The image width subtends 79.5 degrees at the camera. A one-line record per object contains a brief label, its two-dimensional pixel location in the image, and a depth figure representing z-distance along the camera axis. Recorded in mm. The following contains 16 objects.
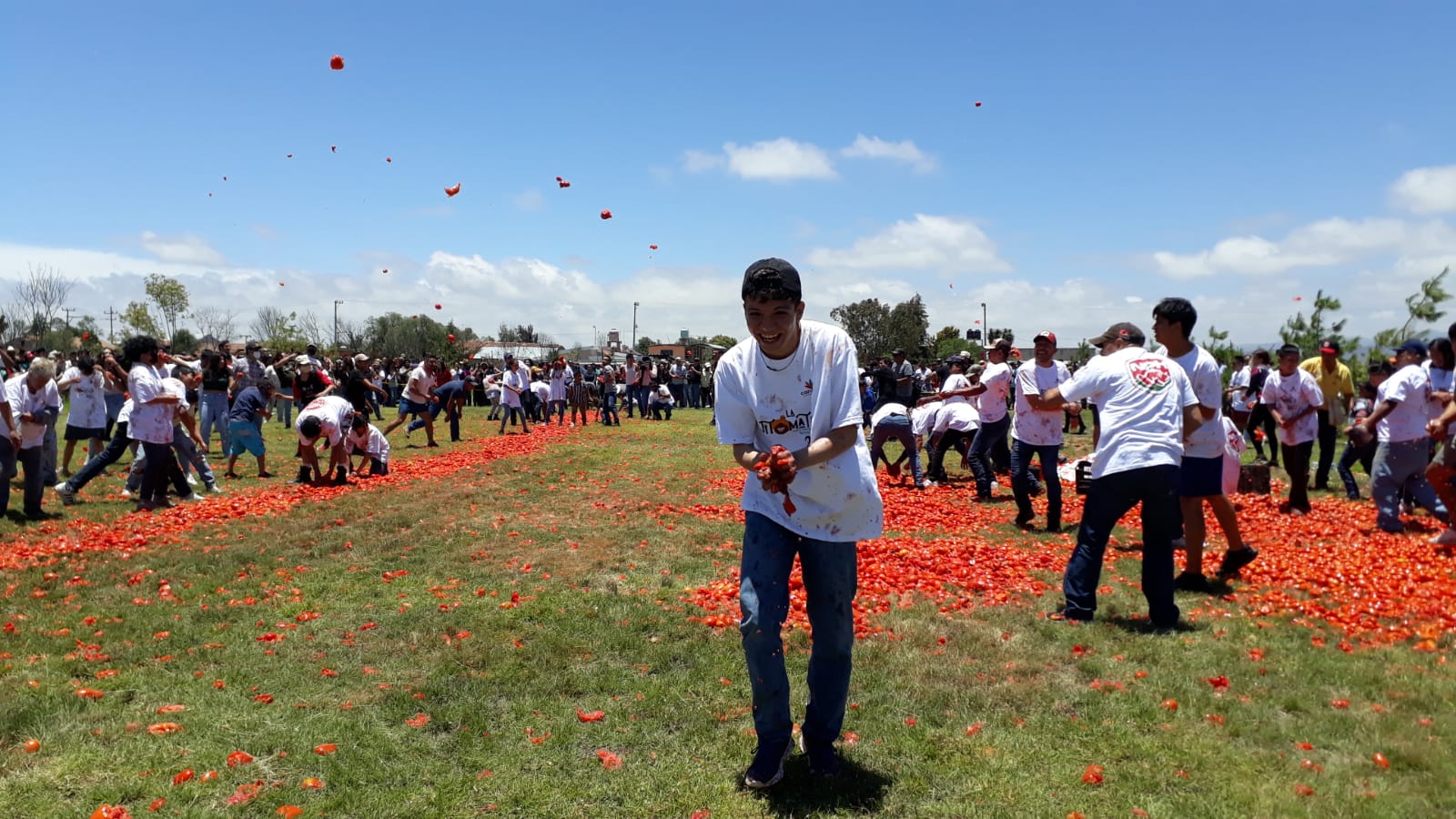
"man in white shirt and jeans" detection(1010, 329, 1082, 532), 9703
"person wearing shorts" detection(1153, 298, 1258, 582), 6871
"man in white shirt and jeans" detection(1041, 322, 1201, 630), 5922
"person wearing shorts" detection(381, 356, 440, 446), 19047
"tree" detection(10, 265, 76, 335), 55656
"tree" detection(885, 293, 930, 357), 62312
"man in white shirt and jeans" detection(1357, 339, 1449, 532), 9055
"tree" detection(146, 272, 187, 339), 67812
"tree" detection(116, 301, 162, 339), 67562
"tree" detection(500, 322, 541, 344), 129875
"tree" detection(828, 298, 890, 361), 62625
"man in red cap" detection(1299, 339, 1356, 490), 13461
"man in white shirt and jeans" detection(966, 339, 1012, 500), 11422
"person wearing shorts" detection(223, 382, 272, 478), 13727
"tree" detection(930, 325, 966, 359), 70394
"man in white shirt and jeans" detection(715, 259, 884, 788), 3645
